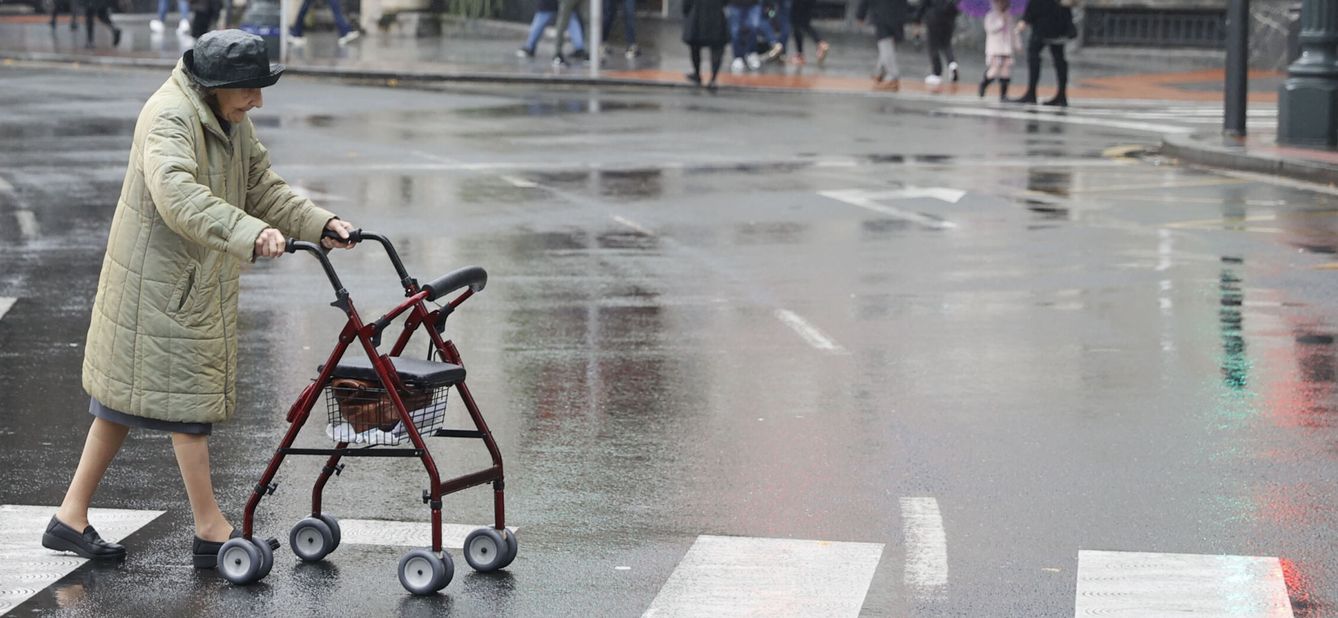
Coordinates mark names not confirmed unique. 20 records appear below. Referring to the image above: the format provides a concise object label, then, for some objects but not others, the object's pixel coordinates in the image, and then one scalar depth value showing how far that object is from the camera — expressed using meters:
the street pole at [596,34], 30.97
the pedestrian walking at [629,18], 34.94
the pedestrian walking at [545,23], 33.56
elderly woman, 6.28
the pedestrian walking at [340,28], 36.62
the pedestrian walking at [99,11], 37.34
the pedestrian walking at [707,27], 29.16
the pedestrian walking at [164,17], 36.94
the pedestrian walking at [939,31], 30.03
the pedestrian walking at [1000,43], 27.30
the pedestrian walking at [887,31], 28.80
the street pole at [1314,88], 20.48
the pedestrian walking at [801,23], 33.91
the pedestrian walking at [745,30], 31.97
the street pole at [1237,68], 21.45
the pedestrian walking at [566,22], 32.22
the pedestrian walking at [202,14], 34.44
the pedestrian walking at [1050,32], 26.62
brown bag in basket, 6.16
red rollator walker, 6.11
